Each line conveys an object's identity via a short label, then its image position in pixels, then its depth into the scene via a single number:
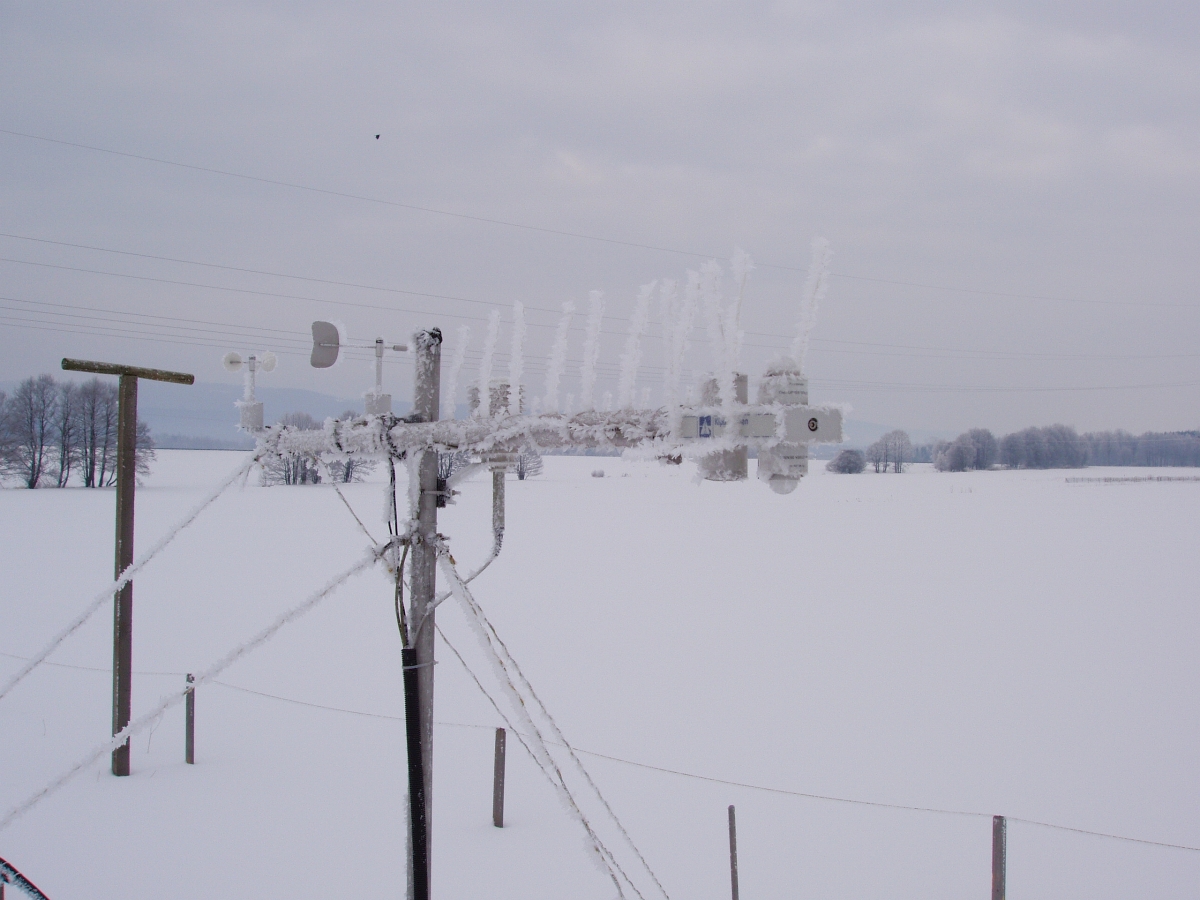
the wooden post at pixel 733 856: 4.58
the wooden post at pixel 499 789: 6.02
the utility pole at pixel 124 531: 6.49
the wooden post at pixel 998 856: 4.29
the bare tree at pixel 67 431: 50.38
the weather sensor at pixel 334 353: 3.62
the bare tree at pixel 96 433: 50.69
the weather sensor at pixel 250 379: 4.29
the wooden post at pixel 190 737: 7.03
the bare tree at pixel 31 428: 48.88
